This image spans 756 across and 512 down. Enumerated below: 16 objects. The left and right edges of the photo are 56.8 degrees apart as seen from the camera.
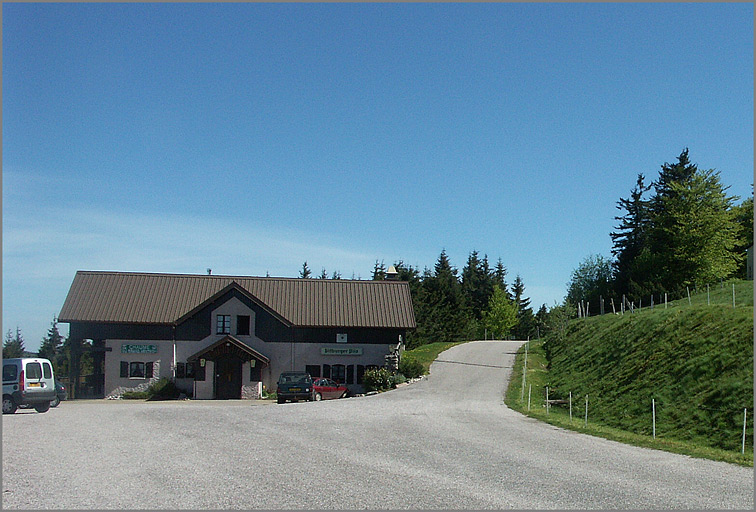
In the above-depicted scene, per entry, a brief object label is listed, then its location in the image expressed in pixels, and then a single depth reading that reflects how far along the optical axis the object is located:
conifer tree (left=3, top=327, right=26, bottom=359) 116.09
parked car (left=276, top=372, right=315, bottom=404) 35.03
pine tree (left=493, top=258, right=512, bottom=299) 107.06
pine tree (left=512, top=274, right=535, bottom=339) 97.12
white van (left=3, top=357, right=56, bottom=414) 24.69
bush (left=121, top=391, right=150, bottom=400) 42.16
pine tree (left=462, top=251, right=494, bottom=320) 104.25
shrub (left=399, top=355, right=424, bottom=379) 43.00
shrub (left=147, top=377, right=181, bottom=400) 41.88
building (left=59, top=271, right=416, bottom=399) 42.72
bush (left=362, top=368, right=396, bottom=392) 40.44
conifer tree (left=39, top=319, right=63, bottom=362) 114.71
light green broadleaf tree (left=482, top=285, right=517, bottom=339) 90.88
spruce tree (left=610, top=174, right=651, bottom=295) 76.44
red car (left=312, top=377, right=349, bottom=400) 36.53
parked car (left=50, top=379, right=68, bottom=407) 33.38
